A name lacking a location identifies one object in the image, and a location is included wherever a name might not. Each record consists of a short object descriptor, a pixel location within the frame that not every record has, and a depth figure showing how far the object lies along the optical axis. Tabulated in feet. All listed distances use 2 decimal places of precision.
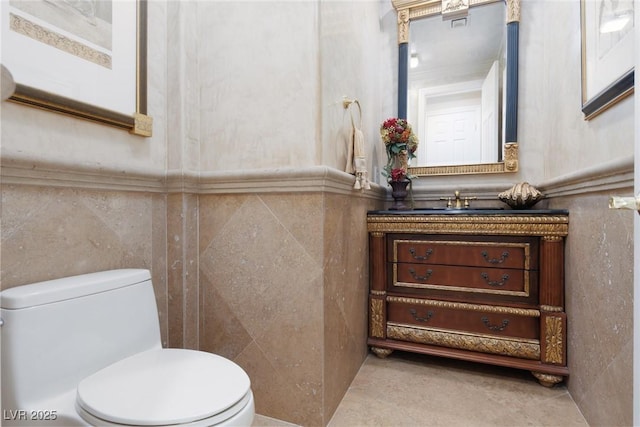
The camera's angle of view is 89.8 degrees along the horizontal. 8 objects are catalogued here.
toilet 2.59
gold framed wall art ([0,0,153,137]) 3.20
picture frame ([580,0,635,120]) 3.34
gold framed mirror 6.88
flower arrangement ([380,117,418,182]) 7.00
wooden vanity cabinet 5.19
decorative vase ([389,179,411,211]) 7.13
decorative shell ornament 5.91
